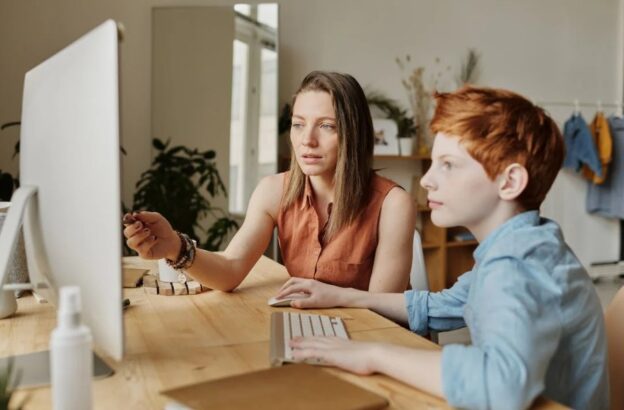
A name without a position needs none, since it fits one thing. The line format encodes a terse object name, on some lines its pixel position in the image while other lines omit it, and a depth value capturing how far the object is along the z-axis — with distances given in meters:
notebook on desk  0.86
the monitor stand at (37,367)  0.99
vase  4.98
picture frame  4.98
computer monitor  0.79
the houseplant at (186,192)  4.17
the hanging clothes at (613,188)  5.60
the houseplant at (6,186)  3.57
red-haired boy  0.91
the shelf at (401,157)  4.95
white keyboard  1.10
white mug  1.70
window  4.53
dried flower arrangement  5.16
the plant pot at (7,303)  1.36
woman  1.79
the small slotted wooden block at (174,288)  1.62
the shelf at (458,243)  5.07
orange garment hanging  5.53
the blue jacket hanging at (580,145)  5.48
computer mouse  1.49
